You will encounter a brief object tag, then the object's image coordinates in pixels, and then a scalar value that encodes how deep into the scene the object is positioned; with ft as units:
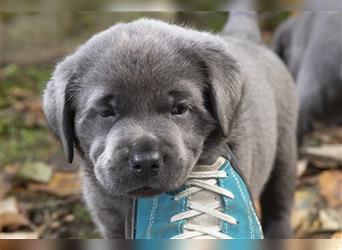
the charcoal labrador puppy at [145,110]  5.54
